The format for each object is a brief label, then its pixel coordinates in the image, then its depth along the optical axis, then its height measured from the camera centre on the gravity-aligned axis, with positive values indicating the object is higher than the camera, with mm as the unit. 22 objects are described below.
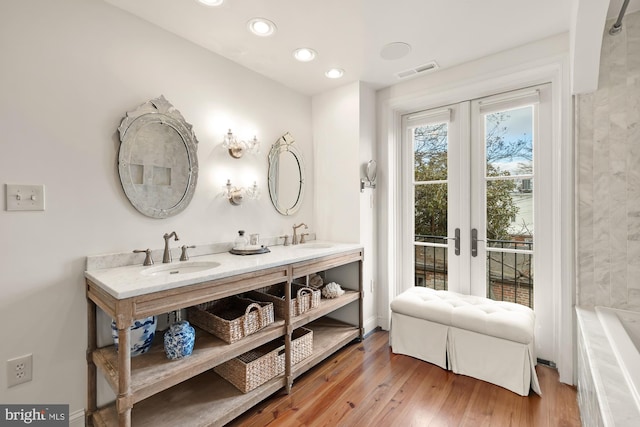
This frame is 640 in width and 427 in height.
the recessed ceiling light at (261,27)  1847 +1221
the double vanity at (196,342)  1264 -735
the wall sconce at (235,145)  2264 +549
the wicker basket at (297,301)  2039 -647
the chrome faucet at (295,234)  2673 -192
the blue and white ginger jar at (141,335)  1507 -637
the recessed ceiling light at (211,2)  1655 +1215
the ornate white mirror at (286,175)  2631 +358
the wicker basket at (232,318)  1687 -669
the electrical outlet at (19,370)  1361 -736
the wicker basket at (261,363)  1734 -963
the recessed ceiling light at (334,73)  2504 +1231
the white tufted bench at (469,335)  1865 -883
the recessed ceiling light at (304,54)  2182 +1223
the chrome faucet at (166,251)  1812 -230
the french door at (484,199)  2234 +109
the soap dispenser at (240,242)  2162 -211
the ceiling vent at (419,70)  2447 +1239
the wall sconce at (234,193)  2275 +163
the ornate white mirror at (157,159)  1750 +358
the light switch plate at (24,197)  1373 +88
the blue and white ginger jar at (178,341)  1499 -662
